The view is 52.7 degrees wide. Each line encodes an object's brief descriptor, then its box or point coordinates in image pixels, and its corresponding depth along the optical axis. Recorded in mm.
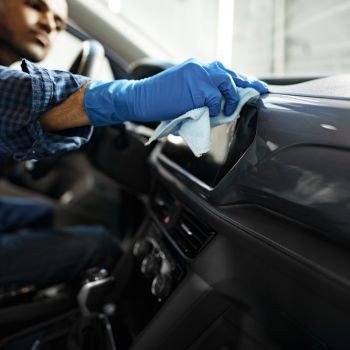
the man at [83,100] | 604
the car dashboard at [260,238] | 484
